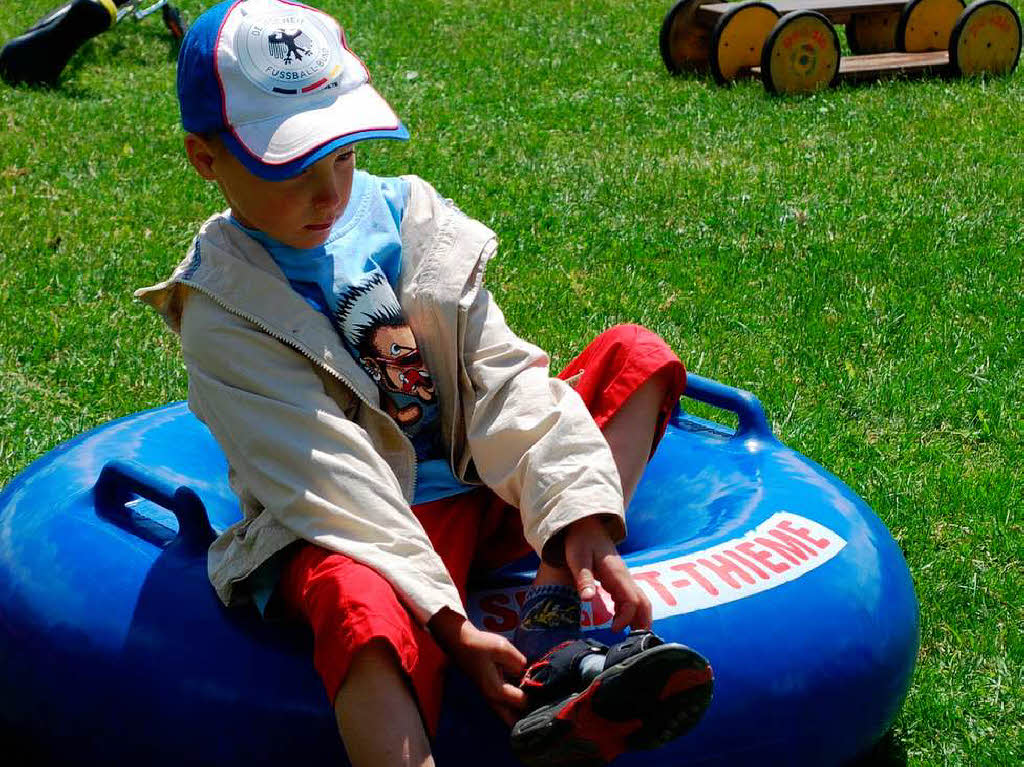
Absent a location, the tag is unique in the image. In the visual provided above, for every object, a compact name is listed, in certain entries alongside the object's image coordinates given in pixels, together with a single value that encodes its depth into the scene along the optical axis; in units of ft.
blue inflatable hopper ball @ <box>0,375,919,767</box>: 13.24
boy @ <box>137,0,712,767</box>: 12.19
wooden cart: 47.34
